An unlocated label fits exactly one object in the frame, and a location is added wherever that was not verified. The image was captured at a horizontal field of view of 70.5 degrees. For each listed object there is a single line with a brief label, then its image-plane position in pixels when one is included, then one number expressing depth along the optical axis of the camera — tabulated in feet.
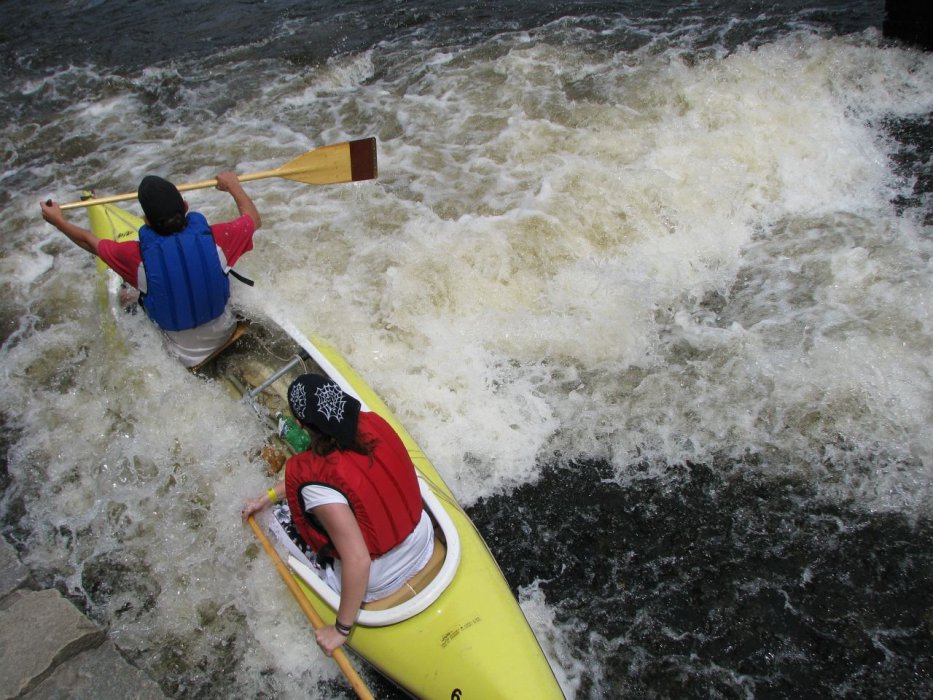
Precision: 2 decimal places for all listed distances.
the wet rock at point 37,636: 9.34
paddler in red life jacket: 7.24
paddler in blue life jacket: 10.73
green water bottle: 11.44
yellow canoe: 8.80
